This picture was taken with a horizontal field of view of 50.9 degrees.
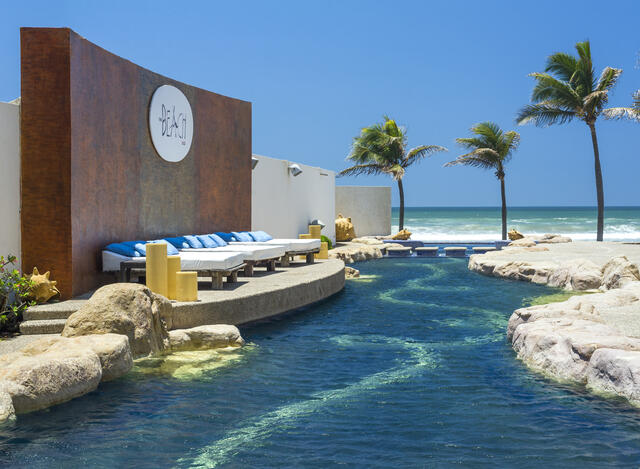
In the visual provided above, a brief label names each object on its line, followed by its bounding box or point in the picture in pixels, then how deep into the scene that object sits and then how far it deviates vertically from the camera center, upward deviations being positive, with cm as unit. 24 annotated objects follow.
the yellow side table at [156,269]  909 -67
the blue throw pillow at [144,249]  1043 -47
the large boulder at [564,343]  686 -134
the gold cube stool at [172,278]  922 -81
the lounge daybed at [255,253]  1185 -61
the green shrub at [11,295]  818 -95
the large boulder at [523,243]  2362 -83
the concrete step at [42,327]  805 -130
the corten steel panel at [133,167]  955 +95
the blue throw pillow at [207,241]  1281 -42
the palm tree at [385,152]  3020 +307
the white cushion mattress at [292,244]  1388 -51
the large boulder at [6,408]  556 -158
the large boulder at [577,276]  1392 -121
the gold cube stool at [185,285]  905 -89
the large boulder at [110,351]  680 -136
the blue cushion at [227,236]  1409 -35
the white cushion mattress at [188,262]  1010 -64
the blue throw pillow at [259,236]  1487 -38
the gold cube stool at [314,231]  1763 -31
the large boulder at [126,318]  748 -112
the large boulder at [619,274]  1289 -106
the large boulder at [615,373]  604 -144
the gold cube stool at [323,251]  1672 -79
